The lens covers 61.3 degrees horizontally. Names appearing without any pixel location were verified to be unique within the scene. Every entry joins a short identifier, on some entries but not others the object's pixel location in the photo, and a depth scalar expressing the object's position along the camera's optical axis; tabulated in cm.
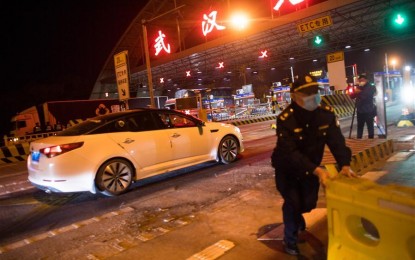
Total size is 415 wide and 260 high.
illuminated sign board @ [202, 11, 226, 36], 2388
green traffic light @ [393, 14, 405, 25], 1280
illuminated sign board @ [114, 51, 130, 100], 1136
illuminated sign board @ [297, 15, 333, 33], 1686
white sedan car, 570
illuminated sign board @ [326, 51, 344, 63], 1618
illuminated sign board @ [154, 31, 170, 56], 3005
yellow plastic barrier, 214
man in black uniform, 305
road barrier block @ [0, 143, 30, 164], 1260
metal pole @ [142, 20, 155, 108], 1442
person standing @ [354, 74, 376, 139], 840
